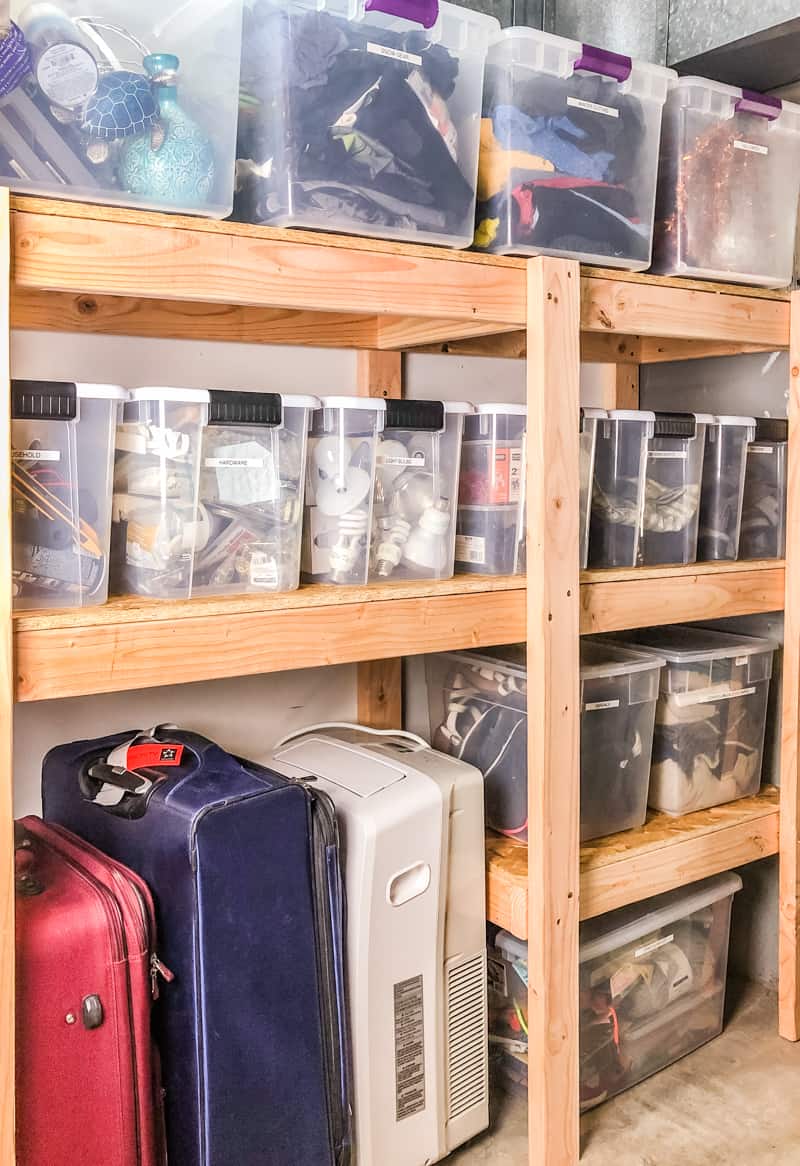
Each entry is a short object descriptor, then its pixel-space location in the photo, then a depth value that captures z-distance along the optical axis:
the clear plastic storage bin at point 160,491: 1.53
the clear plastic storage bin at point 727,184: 1.96
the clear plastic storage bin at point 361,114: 1.54
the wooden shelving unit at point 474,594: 1.41
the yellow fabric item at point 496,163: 1.76
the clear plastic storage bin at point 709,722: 2.19
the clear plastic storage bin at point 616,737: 2.05
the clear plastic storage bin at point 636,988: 2.03
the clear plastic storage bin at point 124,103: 1.36
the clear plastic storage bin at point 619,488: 2.04
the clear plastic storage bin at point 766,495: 2.26
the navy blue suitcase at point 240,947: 1.53
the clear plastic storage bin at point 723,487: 2.18
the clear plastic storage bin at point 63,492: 1.44
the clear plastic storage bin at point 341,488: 1.71
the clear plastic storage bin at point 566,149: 1.75
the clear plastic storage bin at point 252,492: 1.58
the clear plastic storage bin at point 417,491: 1.76
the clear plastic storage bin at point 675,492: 2.09
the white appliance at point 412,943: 1.72
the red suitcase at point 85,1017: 1.43
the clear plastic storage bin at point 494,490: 1.89
